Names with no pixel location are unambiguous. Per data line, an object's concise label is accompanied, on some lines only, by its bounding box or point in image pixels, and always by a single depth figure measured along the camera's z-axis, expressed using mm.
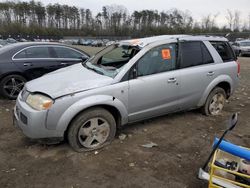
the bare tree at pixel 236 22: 71872
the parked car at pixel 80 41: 45140
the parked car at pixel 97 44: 40240
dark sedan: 4921
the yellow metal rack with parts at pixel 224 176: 1903
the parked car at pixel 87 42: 42918
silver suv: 2738
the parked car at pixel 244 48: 16727
